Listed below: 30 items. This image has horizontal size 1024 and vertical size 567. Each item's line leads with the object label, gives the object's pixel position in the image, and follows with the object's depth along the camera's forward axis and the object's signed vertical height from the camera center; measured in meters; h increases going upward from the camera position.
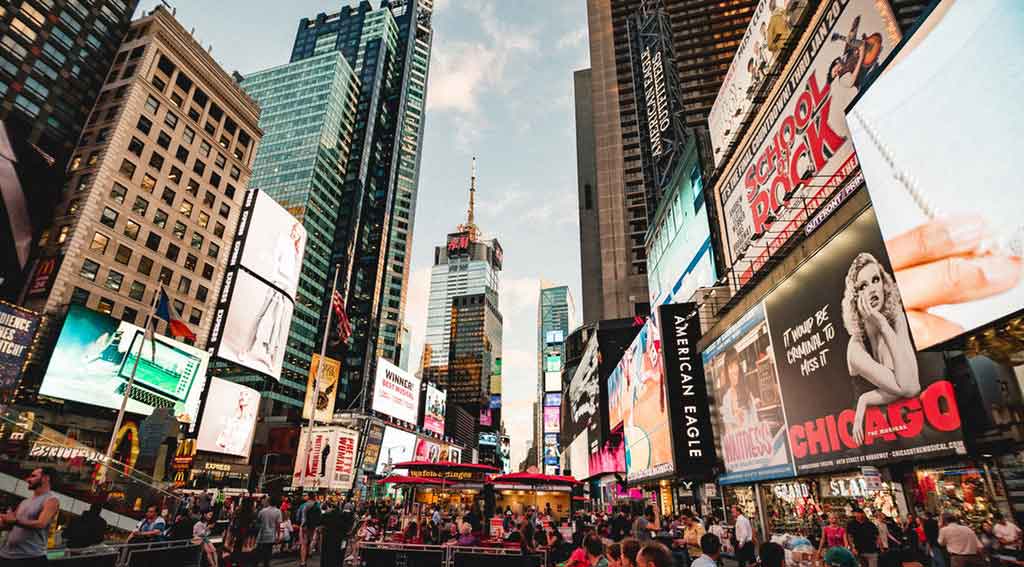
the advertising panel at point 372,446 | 59.53 +2.24
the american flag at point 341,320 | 34.01 +10.04
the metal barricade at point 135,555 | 7.60 -1.61
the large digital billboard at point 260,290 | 38.56 +14.27
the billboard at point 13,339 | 30.36 +7.31
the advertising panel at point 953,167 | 6.23 +4.31
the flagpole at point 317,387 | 29.62 +4.60
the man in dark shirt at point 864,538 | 9.42 -1.19
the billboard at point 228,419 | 42.09 +3.81
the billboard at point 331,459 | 53.19 +0.58
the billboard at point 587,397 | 57.66 +9.39
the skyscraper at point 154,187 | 42.97 +27.14
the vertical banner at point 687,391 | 21.14 +3.49
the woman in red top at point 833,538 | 10.11 -1.28
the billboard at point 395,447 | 62.99 +2.42
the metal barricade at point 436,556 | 10.94 -1.93
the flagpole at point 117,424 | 19.75 +1.48
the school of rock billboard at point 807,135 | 13.35 +10.67
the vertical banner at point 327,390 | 49.41 +7.25
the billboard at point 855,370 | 9.33 +2.28
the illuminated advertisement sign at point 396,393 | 63.28 +9.69
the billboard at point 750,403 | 14.95 +2.27
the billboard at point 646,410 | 24.19 +3.40
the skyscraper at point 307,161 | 91.31 +63.48
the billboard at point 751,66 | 18.53 +16.60
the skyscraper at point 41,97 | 38.97 +36.27
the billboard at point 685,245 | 25.17 +12.93
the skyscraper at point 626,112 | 64.06 +50.83
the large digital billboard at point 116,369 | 33.28 +6.57
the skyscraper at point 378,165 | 110.31 +75.41
